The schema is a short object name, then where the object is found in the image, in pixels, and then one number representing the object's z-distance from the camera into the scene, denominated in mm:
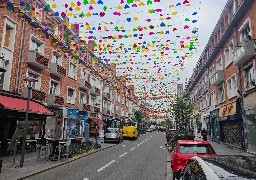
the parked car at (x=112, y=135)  31062
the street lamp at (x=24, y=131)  12312
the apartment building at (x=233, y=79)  18372
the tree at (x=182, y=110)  29641
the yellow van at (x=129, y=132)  39025
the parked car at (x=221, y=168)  3035
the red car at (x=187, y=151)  8699
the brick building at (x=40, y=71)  18641
